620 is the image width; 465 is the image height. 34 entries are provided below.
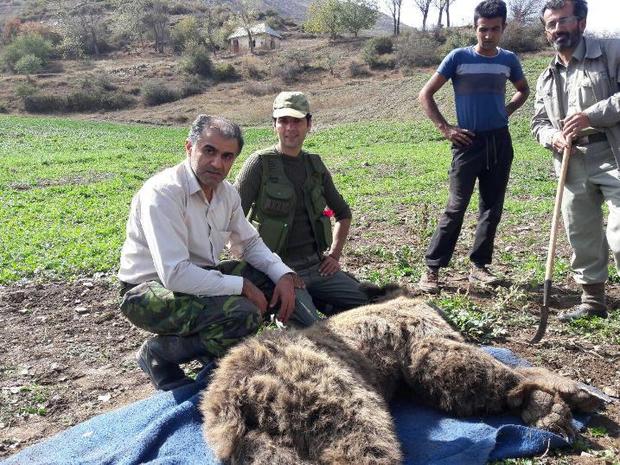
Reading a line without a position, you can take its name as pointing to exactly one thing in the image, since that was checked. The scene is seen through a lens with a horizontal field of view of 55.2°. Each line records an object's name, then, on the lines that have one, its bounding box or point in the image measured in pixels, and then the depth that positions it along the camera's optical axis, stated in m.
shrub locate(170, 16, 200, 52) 69.06
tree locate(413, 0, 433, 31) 72.81
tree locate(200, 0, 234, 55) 70.06
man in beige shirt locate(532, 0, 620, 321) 4.62
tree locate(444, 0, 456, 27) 72.81
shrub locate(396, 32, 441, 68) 44.44
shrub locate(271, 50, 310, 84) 47.59
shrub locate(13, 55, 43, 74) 57.22
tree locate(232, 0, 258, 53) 67.38
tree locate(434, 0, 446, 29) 72.81
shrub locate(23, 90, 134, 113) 43.41
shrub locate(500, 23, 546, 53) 39.59
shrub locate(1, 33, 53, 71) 61.12
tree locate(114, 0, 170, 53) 72.00
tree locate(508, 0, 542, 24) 43.24
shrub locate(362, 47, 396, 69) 46.34
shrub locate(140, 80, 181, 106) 43.94
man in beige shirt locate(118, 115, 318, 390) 3.65
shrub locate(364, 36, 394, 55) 50.35
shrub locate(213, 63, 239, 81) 51.06
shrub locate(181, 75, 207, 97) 45.44
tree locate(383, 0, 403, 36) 73.94
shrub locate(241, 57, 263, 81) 50.53
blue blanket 3.12
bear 2.77
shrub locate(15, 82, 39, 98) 44.78
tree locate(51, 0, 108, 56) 67.62
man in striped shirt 5.56
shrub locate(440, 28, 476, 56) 45.71
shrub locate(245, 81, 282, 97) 43.16
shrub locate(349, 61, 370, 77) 45.51
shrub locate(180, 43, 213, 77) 51.50
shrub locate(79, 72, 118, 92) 46.19
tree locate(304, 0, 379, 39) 64.31
